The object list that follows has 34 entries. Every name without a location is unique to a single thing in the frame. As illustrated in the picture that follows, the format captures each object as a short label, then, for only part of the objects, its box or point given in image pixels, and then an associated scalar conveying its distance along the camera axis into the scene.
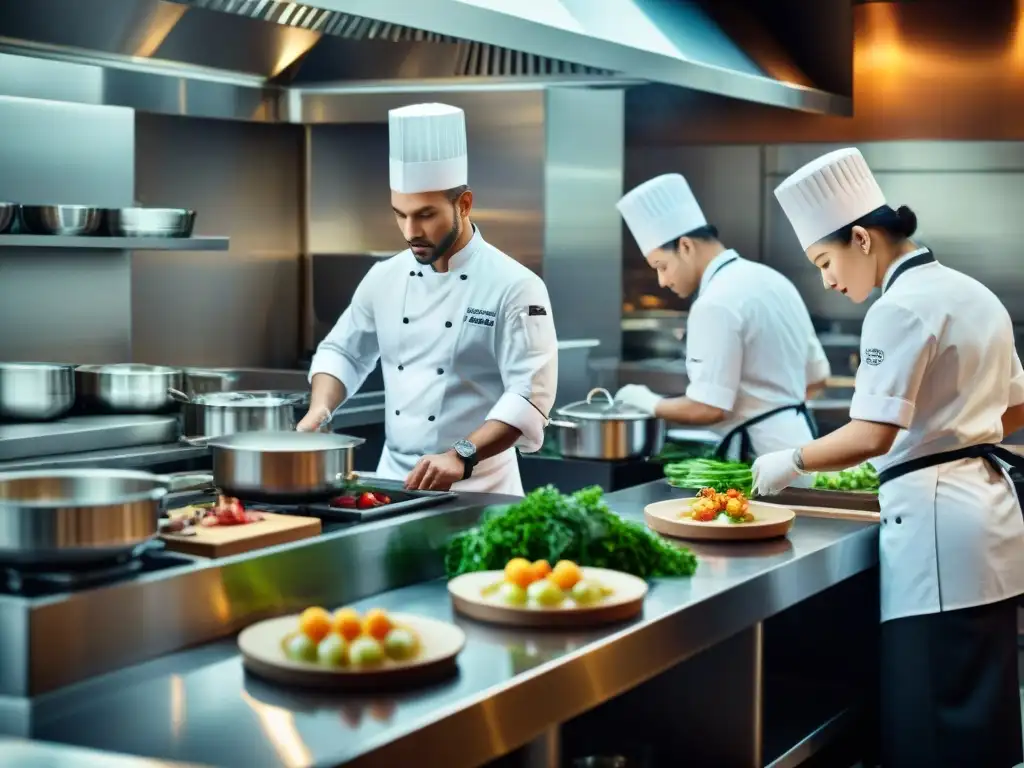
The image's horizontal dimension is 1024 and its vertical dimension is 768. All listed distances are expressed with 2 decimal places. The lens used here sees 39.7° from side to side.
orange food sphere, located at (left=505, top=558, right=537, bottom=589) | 2.37
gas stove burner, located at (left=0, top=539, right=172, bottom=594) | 2.00
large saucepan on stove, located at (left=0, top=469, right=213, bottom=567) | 1.95
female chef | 3.14
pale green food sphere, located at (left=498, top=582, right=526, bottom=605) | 2.32
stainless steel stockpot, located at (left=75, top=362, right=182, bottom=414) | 4.39
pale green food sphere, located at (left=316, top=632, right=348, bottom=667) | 1.95
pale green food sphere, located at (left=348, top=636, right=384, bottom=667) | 1.95
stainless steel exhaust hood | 3.23
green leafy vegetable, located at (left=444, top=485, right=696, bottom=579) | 2.59
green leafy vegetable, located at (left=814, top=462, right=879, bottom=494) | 3.72
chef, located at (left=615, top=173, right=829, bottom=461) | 4.37
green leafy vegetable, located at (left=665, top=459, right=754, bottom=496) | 3.55
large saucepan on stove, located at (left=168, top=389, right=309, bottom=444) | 3.88
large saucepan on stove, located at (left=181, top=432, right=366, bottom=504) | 2.50
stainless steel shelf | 4.28
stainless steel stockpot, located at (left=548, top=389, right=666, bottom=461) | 4.78
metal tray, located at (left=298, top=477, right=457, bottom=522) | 2.54
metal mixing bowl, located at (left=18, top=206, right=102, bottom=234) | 4.36
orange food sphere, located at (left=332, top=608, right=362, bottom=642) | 2.00
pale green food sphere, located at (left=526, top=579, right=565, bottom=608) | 2.30
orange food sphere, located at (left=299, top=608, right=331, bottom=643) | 2.00
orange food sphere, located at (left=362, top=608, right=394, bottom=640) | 2.01
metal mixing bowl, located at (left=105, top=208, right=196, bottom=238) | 4.55
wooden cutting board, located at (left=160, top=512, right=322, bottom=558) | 2.24
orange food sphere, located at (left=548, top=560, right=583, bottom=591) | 2.34
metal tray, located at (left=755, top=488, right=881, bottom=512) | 3.59
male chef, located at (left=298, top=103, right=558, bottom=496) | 3.46
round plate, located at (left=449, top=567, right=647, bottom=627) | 2.29
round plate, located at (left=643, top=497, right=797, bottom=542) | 3.06
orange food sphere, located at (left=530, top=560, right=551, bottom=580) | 2.38
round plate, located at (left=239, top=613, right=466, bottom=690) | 1.93
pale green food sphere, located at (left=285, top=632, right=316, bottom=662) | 1.97
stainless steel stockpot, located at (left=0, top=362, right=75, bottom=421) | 4.14
